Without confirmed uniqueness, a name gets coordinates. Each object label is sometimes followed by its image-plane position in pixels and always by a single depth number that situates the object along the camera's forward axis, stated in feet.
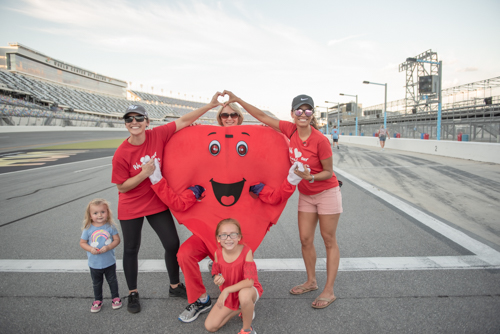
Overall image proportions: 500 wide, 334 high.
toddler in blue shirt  9.39
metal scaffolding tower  124.41
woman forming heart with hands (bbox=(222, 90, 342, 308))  9.83
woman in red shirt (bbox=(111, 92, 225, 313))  9.39
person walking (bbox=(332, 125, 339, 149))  75.39
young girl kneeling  8.18
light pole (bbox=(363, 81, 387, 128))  93.46
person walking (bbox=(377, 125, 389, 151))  69.72
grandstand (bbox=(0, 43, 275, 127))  135.85
